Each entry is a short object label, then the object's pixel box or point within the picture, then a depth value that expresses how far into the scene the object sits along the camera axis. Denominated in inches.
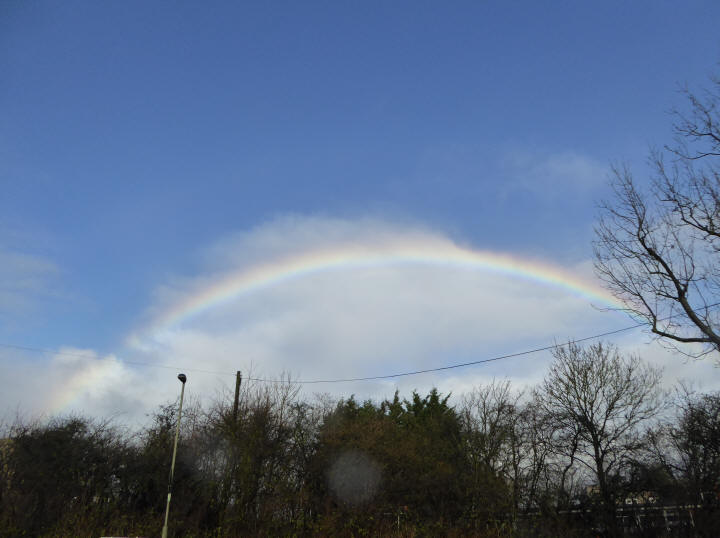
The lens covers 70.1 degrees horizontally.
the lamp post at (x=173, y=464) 662.9
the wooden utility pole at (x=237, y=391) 769.2
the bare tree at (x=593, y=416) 874.1
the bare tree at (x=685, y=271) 491.0
